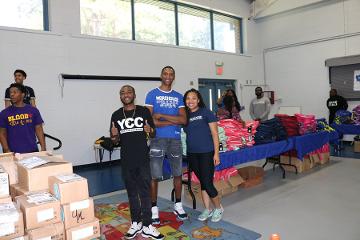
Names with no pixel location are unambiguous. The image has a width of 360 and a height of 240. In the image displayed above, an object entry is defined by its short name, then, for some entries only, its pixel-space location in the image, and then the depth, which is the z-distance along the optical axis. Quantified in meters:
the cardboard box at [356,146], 6.57
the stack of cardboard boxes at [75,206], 1.97
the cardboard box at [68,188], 1.97
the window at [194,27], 8.11
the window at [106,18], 6.37
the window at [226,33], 9.05
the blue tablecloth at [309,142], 4.59
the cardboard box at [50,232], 1.84
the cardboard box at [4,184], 1.96
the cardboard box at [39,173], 2.06
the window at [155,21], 7.16
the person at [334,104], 7.64
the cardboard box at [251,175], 4.32
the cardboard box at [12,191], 2.23
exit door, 8.55
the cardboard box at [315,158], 5.35
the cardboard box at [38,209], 1.84
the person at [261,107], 6.66
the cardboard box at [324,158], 5.57
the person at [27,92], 4.59
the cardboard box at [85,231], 1.99
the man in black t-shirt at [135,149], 2.60
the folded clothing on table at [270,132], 4.13
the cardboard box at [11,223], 1.75
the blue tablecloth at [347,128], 6.06
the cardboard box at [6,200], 1.96
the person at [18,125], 3.02
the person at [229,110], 4.93
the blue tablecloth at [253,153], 3.50
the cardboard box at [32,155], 2.41
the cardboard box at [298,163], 5.04
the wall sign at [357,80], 7.67
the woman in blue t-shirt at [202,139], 2.95
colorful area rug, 2.75
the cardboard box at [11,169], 2.35
